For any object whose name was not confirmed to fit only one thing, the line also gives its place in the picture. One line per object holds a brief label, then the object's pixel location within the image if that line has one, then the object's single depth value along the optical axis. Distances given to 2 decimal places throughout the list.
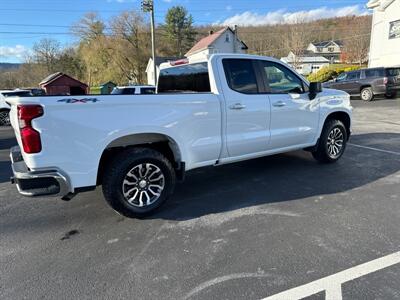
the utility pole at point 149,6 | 26.21
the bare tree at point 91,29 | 56.09
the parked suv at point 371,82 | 16.42
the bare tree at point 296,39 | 46.94
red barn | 28.99
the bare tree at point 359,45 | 56.59
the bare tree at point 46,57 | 61.56
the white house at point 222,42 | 44.75
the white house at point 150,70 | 47.04
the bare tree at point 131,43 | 51.19
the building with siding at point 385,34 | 22.39
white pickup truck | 3.08
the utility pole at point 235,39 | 39.66
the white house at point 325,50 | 94.00
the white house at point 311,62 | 71.70
